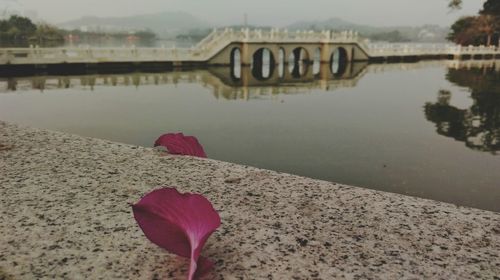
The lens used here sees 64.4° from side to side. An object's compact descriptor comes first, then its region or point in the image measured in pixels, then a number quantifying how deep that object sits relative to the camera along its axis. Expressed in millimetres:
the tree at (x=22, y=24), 86875
